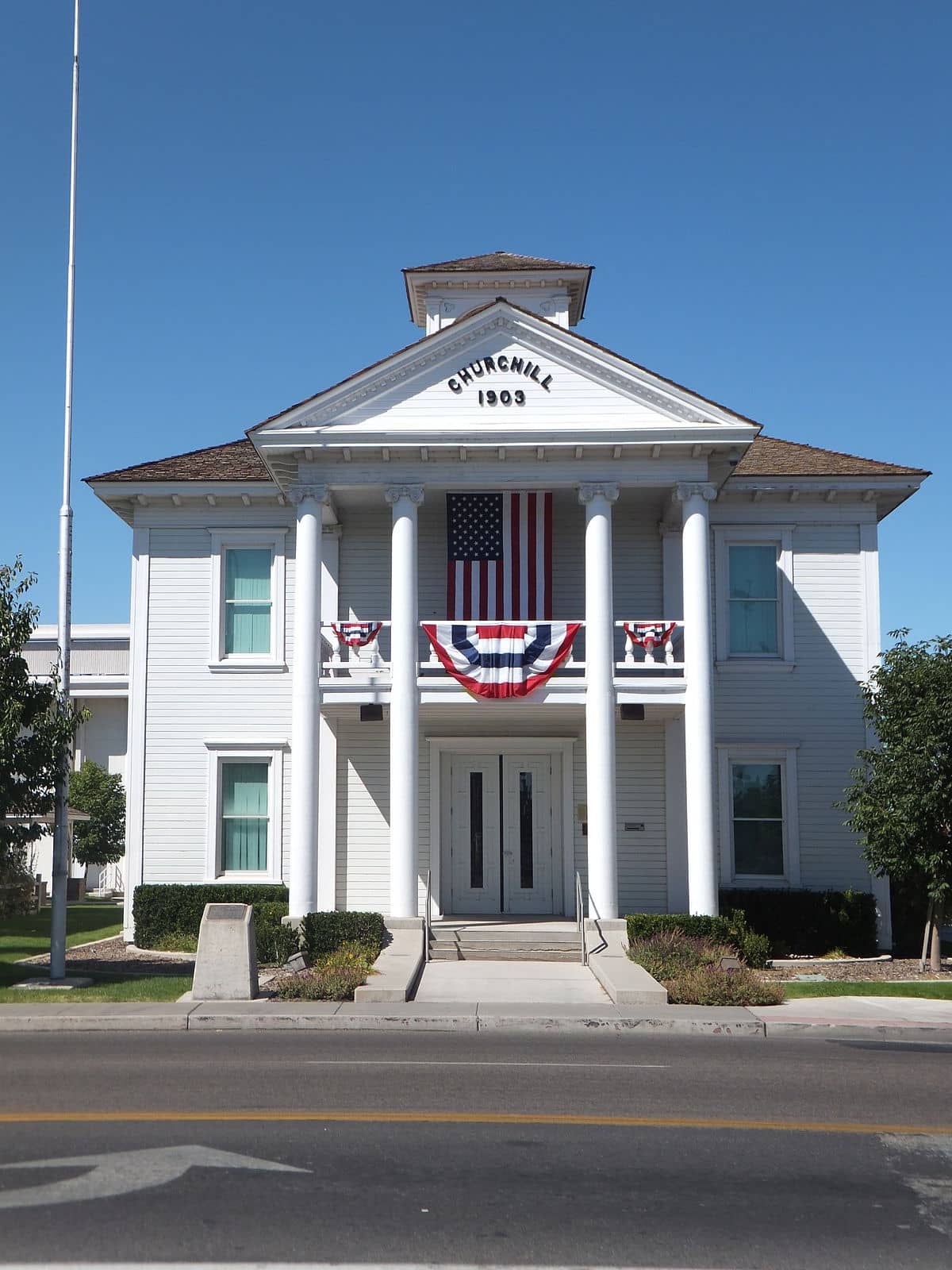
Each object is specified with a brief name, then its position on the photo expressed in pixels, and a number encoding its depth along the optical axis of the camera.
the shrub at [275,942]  19.56
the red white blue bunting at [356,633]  21.12
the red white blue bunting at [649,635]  21.09
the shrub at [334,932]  19.12
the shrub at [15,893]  27.92
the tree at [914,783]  19.25
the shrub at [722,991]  15.87
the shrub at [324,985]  16.05
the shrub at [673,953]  17.67
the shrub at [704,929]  19.36
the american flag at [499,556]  21.80
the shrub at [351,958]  17.17
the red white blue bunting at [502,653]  20.61
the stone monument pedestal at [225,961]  15.77
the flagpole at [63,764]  17.53
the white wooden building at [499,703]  21.34
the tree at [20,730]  16.88
